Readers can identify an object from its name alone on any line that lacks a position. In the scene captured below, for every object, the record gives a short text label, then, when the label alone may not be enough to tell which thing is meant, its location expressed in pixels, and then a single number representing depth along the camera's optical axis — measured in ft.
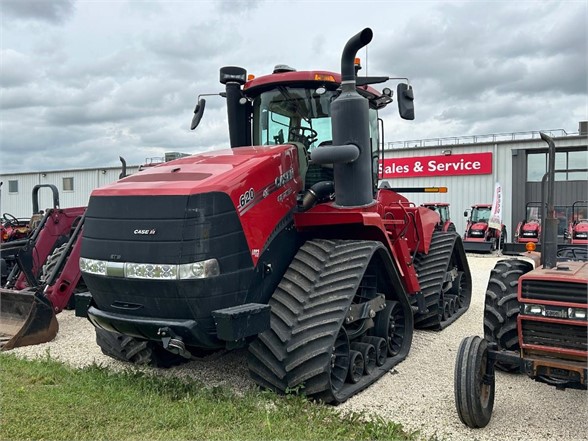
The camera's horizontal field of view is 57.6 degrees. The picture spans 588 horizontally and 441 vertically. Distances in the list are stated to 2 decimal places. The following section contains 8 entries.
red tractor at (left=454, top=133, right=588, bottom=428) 12.70
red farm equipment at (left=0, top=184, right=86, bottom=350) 21.49
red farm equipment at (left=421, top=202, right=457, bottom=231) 66.08
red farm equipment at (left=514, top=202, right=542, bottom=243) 60.80
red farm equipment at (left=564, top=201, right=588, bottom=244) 56.54
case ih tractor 13.14
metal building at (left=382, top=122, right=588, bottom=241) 73.87
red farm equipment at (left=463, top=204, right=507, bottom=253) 64.34
